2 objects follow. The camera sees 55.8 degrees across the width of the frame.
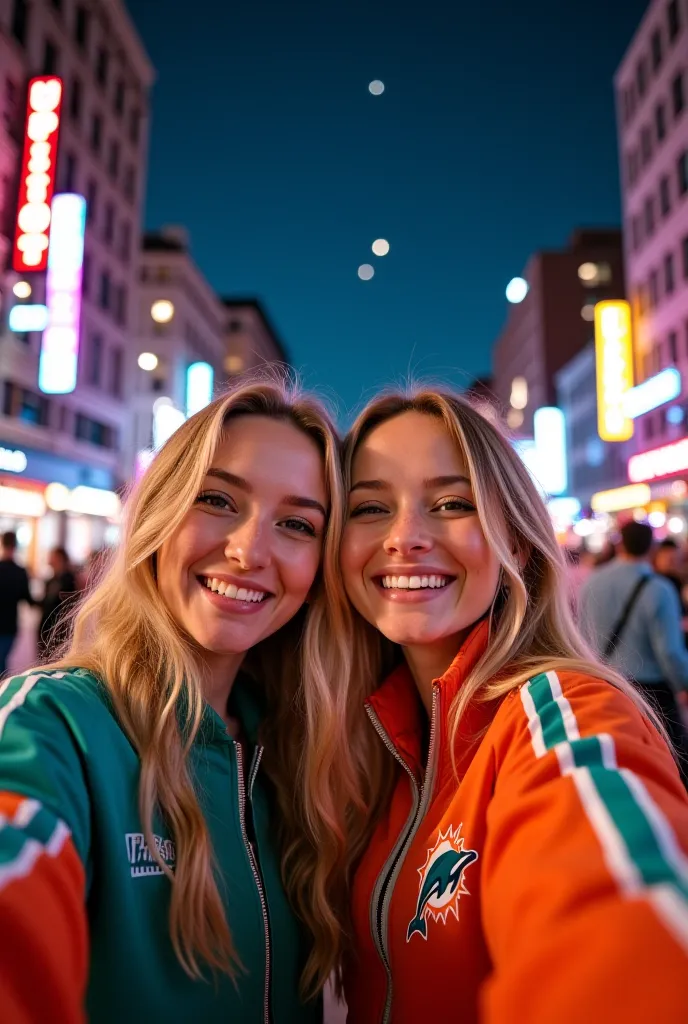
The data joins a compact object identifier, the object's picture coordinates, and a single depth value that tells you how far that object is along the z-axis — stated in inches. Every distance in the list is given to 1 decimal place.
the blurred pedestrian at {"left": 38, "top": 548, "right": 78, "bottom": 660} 389.1
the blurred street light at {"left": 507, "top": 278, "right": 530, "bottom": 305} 614.4
